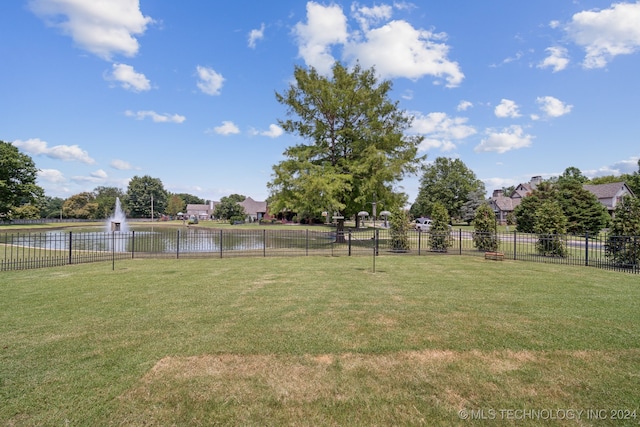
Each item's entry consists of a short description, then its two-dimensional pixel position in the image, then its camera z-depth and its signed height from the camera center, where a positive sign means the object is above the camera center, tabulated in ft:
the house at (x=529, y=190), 148.47 +11.37
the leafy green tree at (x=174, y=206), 309.01 +6.48
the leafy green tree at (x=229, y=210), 213.46 +2.17
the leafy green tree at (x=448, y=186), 182.39 +17.93
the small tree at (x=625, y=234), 38.32 -2.20
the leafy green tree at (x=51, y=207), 281.33 +4.16
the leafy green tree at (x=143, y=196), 291.38 +15.13
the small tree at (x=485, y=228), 56.59 -2.44
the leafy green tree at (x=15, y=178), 138.10 +15.09
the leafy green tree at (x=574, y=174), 215.00 +31.45
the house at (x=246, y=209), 268.62 +3.65
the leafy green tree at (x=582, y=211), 95.09 +1.76
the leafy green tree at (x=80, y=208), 257.96 +3.10
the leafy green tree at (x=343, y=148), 65.41 +15.39
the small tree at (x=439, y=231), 55.67 -2.88
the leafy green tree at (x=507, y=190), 315.08 +26.44
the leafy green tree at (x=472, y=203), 169.99 +6.85
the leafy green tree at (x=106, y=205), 269.52 +6.02
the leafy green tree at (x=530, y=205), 110.08 +3.87
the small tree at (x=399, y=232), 56.80 -3.12
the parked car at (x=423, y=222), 138.51 -3.66
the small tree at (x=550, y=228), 49.34 -2.04
